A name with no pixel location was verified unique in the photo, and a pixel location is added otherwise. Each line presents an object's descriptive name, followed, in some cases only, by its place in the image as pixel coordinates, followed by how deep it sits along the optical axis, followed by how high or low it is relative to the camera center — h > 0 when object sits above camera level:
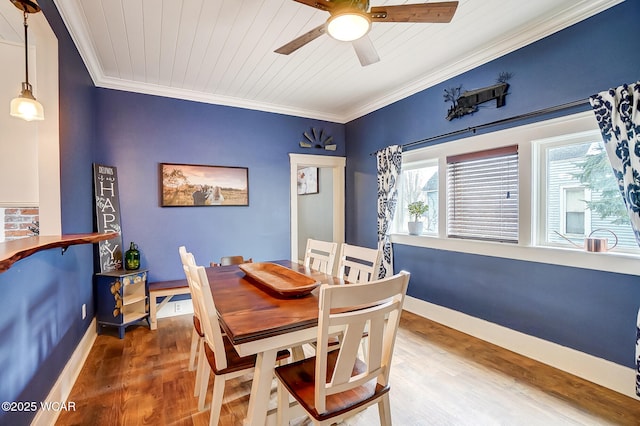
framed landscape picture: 3.60 +0.31
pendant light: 1.50 +0.57
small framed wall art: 6.08 +0.61
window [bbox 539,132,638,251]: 2.17 +0.09
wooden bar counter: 0.95 -0.15
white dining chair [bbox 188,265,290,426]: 1.40 -0.76
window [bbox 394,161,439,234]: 3.54 +0.20
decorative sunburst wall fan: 4.49 +1.07
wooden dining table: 1.24 -0.51
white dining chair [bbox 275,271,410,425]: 1.12 -0.69
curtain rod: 2.23 +0.78
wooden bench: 3.18 -0.91
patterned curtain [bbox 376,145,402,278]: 3.75 +0.18
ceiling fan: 1.57 +1.09
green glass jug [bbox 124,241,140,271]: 3.24 -0.54
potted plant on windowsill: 3.57 -0.06
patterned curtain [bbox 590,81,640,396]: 1.86 +0.44
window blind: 2.73 +0.13
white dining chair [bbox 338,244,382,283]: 1.99 -0.40
